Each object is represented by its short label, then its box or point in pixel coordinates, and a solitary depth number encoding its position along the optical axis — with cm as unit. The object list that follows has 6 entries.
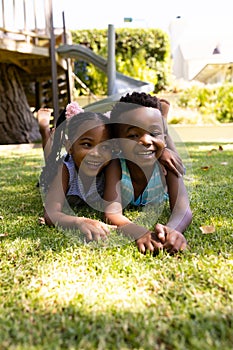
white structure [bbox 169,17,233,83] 1625
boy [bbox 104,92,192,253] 203
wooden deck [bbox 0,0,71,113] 627
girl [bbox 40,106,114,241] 218
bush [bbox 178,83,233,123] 1162
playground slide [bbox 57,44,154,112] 748
